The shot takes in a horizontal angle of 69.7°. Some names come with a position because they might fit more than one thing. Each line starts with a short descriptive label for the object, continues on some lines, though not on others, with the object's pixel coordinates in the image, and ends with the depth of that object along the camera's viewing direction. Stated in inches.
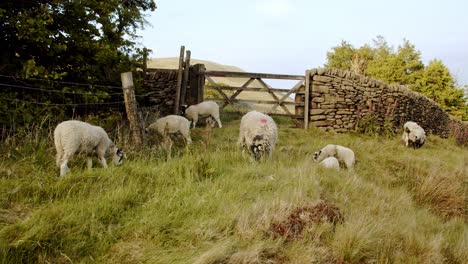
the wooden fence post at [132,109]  239.6
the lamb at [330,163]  255.4
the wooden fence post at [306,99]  465.4
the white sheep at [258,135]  243.0
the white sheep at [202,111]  406.9
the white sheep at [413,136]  444.0
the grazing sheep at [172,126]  314.3
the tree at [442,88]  950.4
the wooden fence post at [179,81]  423.2
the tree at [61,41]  217.5
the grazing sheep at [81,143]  186.2
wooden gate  464.8
